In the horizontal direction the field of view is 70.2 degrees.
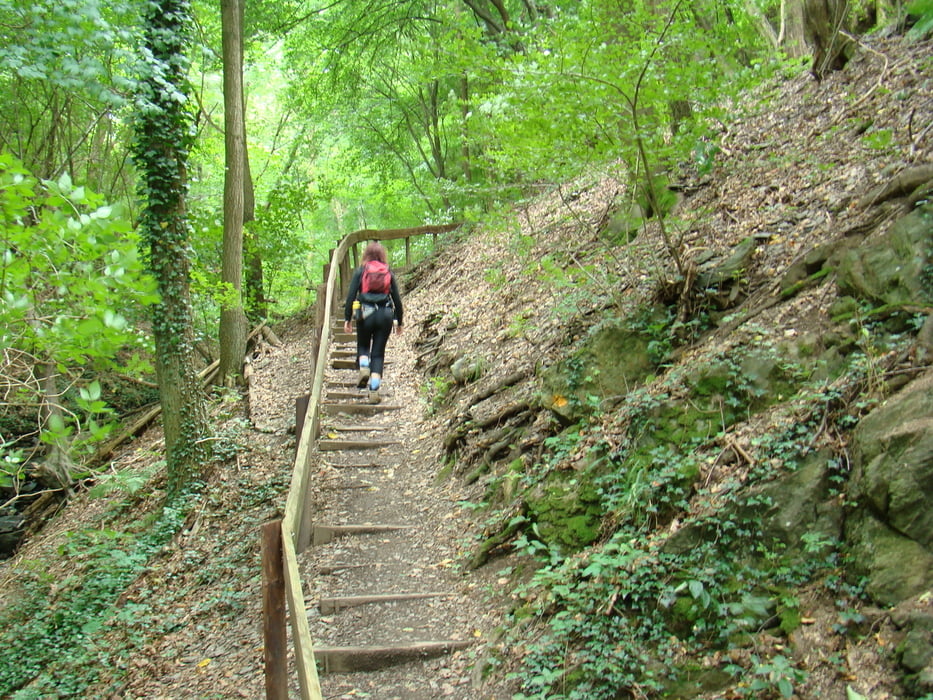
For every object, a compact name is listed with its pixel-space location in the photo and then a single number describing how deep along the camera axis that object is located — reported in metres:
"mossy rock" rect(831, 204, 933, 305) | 4.49
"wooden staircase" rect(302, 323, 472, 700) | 4.48
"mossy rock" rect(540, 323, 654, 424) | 6.07
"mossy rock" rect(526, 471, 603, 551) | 4.93
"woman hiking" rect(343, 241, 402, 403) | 8.55
